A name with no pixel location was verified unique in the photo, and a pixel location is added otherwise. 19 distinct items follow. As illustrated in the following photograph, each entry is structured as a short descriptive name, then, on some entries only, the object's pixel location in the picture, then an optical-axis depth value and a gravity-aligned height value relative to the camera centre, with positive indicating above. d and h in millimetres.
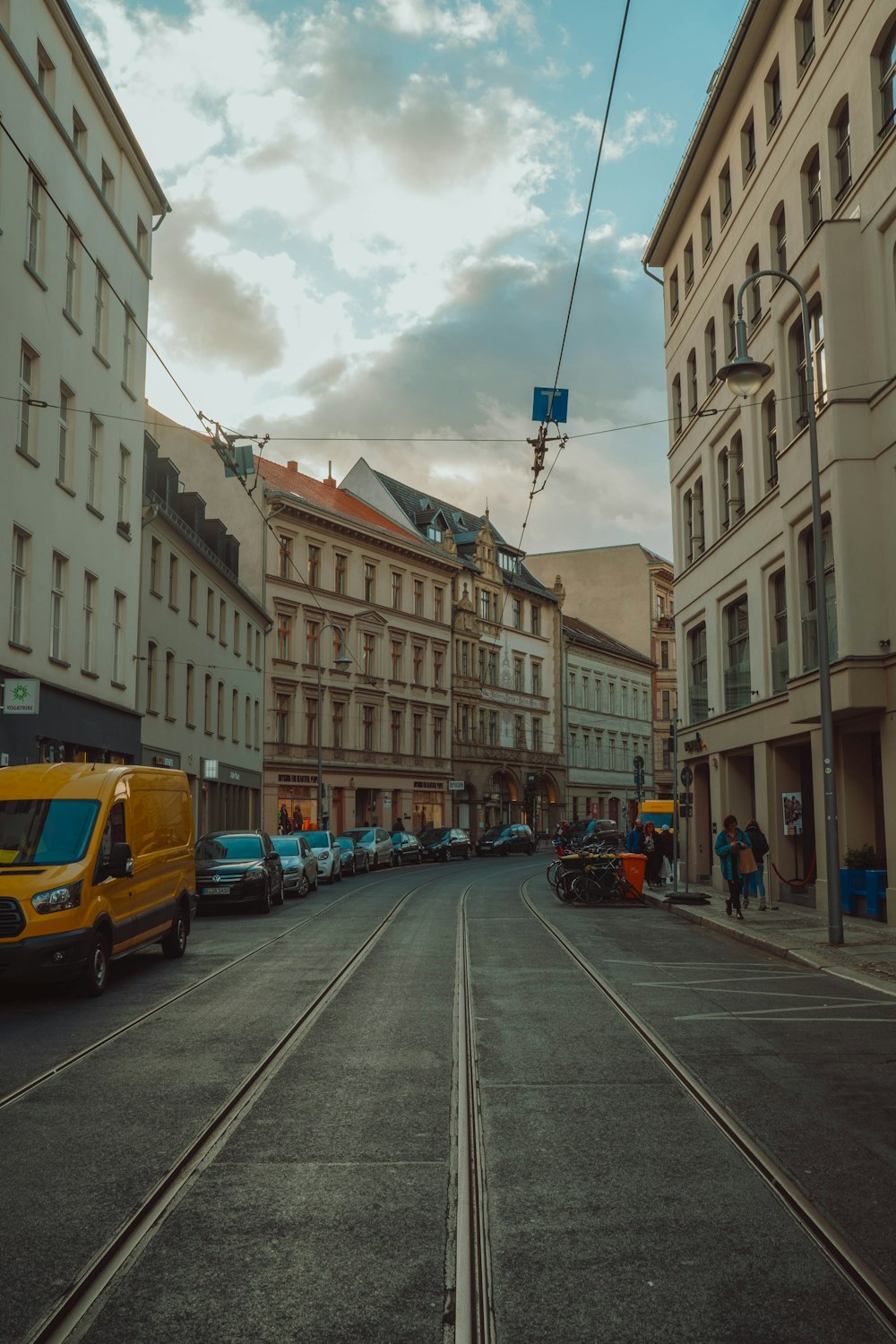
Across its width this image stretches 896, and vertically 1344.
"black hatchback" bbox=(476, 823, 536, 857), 63219 -272
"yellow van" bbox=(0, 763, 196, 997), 11680 -353
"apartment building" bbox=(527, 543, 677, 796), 92000 +16785
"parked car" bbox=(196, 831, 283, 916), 23750 -661
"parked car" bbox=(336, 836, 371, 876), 42041 -751
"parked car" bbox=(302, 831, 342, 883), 35812 -555
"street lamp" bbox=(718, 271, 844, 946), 16547 +2539
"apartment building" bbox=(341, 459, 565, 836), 73625 +10247
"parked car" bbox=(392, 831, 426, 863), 51156 -490
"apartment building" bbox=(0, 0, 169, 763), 23625 +9337
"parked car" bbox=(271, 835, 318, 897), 28859 -662
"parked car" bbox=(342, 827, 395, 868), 46594 -306
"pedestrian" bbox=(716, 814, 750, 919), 21594 -345
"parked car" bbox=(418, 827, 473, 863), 56156 -400
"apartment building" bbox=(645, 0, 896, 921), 20266 +8077
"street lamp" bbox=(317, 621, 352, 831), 50438 +3546
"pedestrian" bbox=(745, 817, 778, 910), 23222 -358
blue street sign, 22062 +7366
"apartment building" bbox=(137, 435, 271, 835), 35531 +5799
